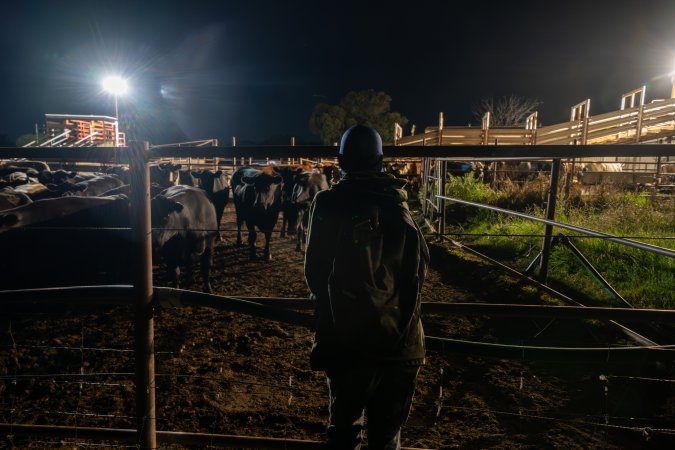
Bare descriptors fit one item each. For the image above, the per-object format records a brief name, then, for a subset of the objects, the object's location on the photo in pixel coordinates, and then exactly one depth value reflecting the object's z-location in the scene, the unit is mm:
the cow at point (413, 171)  16164
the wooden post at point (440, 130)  18494
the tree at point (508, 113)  32188
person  1334
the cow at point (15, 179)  10087
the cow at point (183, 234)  5102
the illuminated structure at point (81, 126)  37053
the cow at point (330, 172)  12324
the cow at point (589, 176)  11203
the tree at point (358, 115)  44344
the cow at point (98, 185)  9195
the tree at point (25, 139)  40628
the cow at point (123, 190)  7827
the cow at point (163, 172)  11484
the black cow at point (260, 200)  8336
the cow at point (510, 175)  12586
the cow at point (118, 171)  12022
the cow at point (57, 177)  11616
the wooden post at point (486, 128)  17967
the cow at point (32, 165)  15906
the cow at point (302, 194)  8909
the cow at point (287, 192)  9570
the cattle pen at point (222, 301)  1688
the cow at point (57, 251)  5375
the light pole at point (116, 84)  30266
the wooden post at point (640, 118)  15278
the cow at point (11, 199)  7191
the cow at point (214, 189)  10773
